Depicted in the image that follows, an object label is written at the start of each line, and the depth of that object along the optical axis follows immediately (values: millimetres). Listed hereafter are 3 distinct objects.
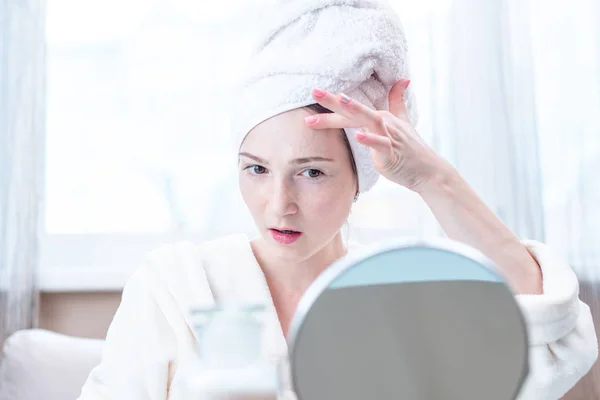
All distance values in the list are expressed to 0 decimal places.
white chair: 1996
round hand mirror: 916
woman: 1500
